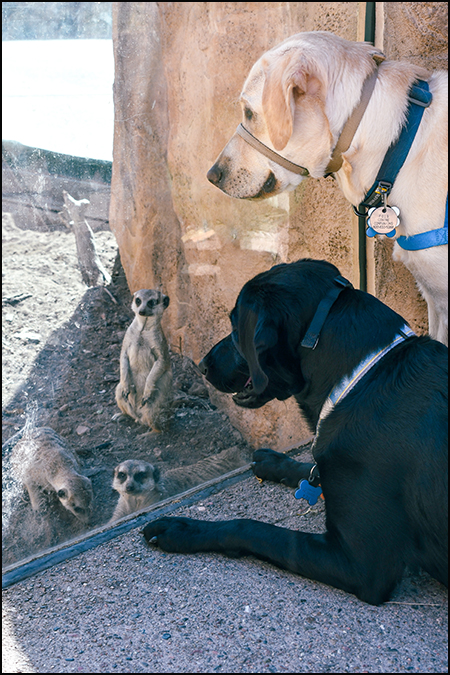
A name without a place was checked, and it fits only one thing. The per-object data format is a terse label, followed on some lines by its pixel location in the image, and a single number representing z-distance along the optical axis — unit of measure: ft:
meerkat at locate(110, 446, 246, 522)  8.62
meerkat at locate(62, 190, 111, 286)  8.50
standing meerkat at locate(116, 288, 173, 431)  9.23
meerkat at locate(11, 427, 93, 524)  8.23
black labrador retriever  5.70
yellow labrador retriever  6.69
